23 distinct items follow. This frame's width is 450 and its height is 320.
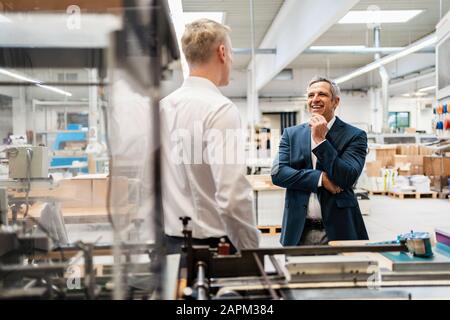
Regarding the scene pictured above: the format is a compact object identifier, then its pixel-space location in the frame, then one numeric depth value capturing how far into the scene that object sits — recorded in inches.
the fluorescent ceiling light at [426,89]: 431.5
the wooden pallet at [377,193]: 283.9
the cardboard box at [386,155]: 301.0
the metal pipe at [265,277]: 33.7
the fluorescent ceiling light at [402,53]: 160.7
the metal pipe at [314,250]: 40.5
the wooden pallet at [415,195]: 262.8
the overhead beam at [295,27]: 143.0
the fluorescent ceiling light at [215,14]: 207.8
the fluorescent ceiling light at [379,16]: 220.1
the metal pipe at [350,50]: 237.3
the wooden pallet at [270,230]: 172.9
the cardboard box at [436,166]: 271.6
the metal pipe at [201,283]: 33.3
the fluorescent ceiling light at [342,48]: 239.9
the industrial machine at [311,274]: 36.4
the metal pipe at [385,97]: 341.4
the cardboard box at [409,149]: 298.9
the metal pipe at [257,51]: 262.5
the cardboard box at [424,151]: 298.5
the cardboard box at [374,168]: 286.4
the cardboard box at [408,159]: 291.0
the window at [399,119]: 513.7
